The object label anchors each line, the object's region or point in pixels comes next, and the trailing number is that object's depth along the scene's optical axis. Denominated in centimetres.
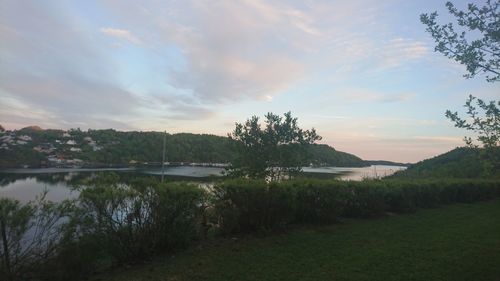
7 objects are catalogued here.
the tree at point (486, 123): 478
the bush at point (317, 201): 819
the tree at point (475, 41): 455
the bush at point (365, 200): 954
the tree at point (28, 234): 402
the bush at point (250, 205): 667
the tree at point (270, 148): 1295
